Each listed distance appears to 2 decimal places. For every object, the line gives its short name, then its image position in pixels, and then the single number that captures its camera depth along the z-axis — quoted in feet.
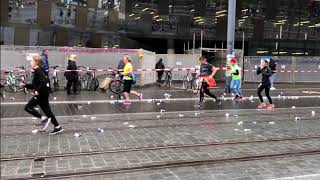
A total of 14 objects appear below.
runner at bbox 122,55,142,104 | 53.98
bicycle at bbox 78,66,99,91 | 71.56
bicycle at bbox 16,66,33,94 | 64.47
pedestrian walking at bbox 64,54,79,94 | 63.82
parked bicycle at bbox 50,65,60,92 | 68.44
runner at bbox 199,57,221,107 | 51.72
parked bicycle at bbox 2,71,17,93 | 58.58
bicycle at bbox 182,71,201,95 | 68.75
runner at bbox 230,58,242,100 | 59.11
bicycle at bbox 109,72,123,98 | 63.36
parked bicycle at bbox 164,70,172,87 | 88.31
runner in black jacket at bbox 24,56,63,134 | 32.14
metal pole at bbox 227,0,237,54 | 69.36
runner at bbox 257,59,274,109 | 51.21
